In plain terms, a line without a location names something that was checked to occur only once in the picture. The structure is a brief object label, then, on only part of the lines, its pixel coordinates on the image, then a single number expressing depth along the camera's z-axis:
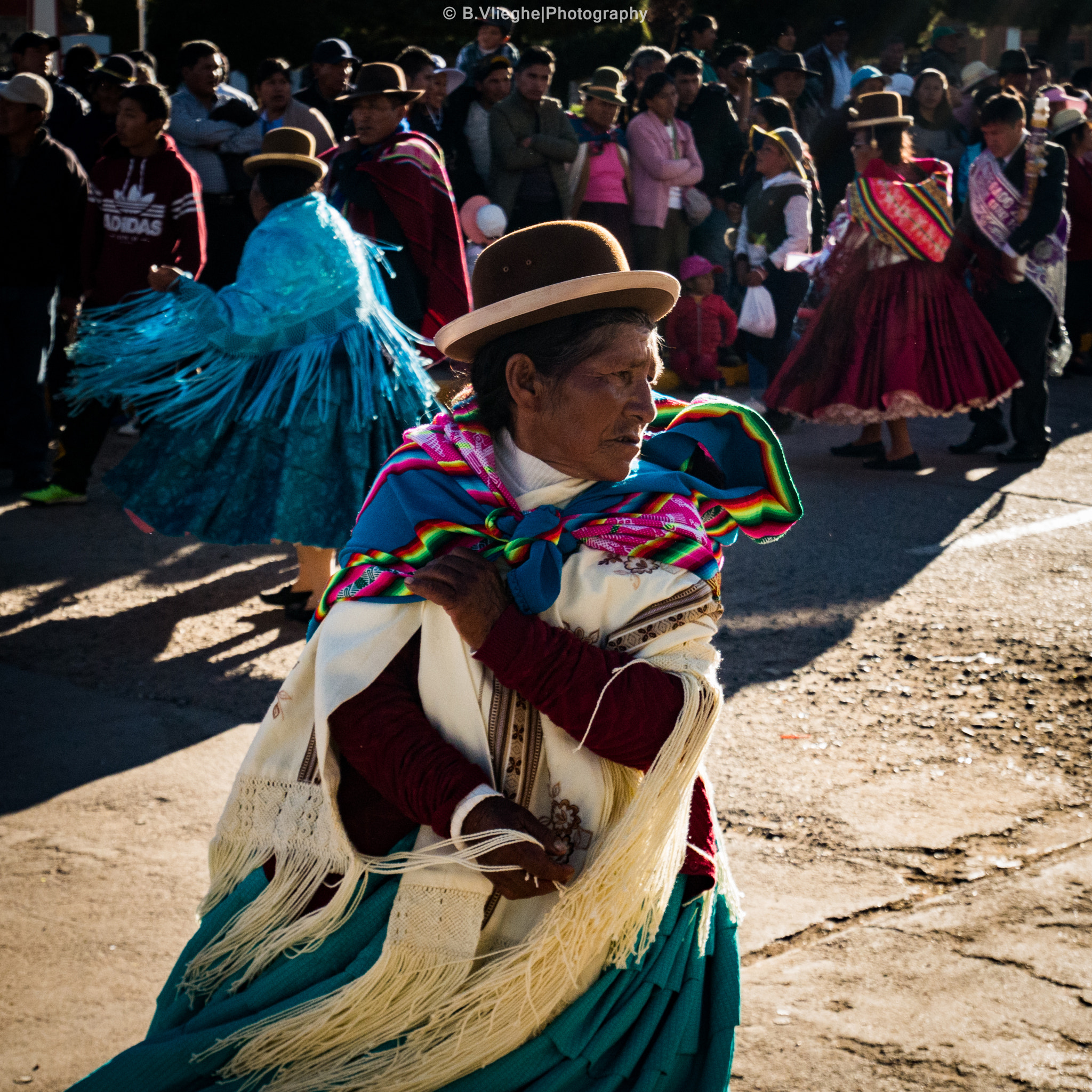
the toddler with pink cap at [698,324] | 10.18
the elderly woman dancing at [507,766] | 1.82
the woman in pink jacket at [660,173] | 9.92
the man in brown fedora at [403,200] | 5.95
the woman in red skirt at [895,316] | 7.60
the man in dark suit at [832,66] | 12.64
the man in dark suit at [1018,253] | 7.98
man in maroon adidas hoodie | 6.97
